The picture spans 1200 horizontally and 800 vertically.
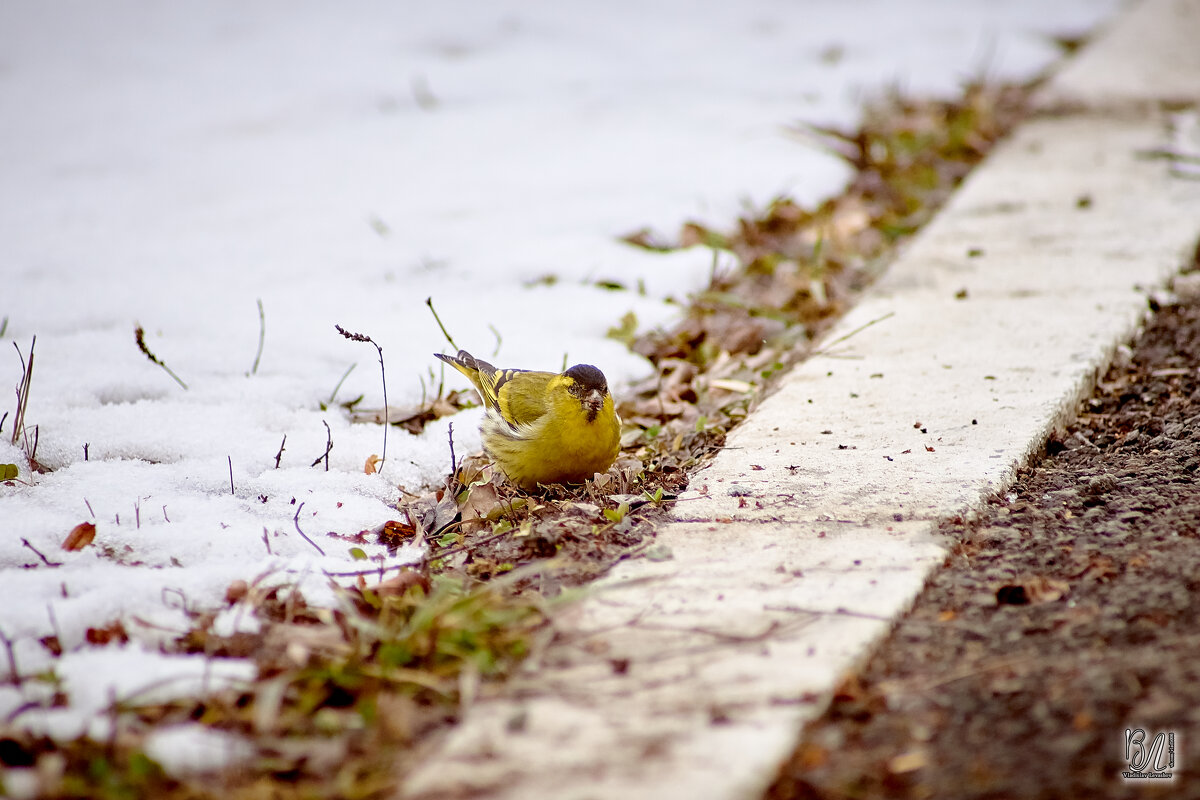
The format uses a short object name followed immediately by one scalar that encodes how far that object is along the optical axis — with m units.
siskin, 6.91
